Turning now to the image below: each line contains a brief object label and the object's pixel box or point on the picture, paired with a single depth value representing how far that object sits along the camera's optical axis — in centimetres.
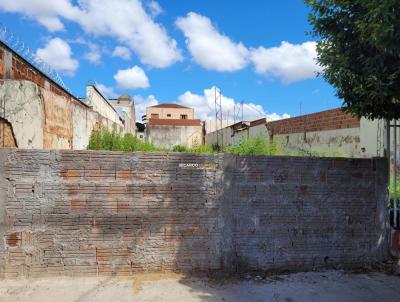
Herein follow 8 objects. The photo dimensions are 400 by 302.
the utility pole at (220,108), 921
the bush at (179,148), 1297
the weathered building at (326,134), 1028
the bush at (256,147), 842
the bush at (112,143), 1020
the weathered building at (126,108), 2570
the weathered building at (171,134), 2808
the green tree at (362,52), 339
